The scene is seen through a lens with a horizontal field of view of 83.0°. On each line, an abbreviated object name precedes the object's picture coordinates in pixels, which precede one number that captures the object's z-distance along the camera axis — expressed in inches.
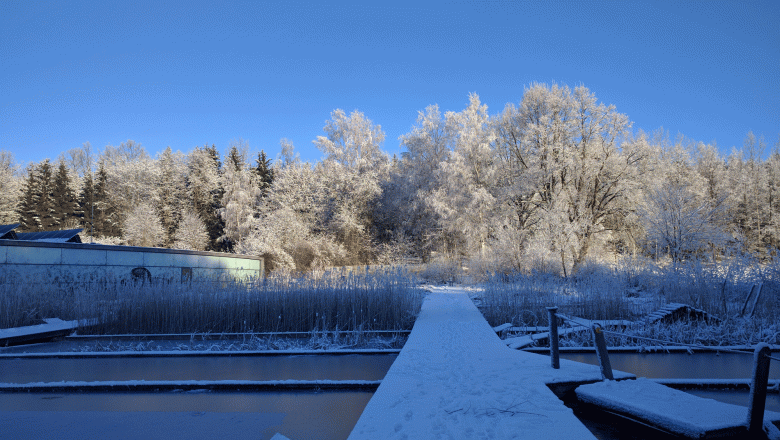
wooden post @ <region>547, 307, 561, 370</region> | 145.2
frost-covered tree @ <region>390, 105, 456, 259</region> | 933.8
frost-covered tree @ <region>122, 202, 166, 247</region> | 1047.6
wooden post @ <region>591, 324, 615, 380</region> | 127.2
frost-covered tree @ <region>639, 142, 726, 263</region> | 638.5
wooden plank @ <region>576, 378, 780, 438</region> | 97.4
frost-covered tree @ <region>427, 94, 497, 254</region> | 801.6
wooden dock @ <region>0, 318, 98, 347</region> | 250.6
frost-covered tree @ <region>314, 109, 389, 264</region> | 951.6
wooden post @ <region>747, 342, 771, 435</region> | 90.4
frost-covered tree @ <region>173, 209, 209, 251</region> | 1058.7
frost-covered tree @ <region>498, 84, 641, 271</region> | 727.7
